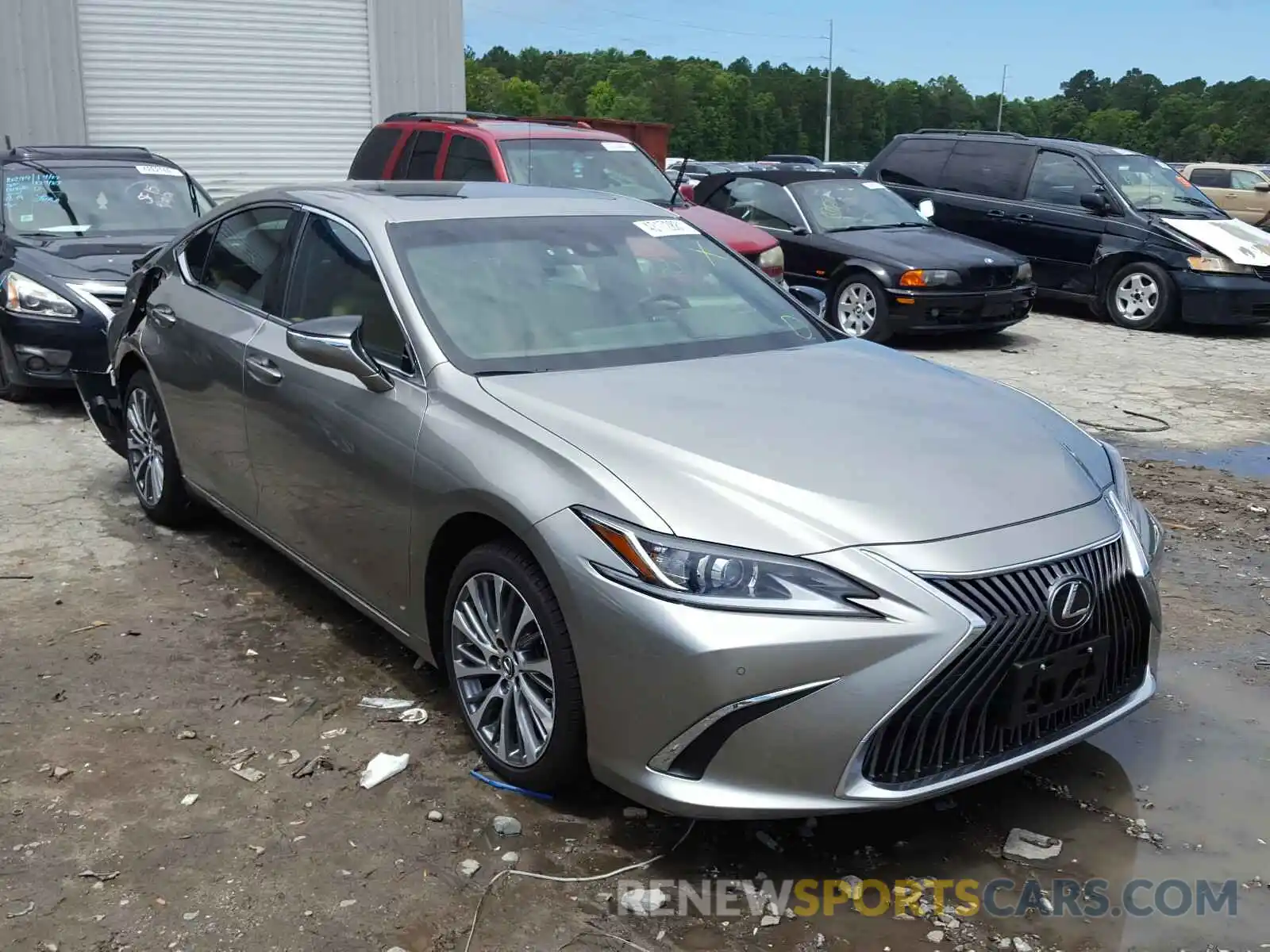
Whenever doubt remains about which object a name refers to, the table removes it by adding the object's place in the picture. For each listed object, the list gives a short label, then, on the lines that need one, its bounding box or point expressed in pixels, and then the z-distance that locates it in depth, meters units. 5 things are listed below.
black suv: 12.63
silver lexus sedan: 2.97
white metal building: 16.62
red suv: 10.12
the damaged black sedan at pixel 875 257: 11.33
